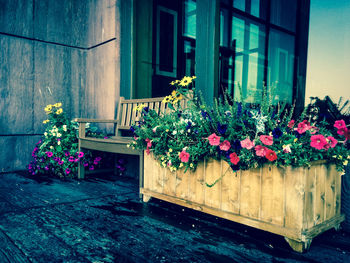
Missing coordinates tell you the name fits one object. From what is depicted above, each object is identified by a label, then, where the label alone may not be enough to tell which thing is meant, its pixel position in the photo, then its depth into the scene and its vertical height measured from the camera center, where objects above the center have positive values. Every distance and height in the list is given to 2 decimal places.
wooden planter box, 1.40 -0.46
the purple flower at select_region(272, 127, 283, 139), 1.43 -0.08
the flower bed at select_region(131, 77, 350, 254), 1.41 -0.29
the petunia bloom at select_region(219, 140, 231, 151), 1.54 -0.16
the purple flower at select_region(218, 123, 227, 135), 1.57 -0.06
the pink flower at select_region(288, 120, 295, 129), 1.61 -0.03
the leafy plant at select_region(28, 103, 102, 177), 3.17 -0.45
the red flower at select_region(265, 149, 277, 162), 1.38 -0.19
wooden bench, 2.58 -0.15
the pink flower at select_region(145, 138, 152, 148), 1.99 -0.20
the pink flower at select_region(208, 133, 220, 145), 1.58 -0.13
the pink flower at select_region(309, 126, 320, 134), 1.48 -0.05
